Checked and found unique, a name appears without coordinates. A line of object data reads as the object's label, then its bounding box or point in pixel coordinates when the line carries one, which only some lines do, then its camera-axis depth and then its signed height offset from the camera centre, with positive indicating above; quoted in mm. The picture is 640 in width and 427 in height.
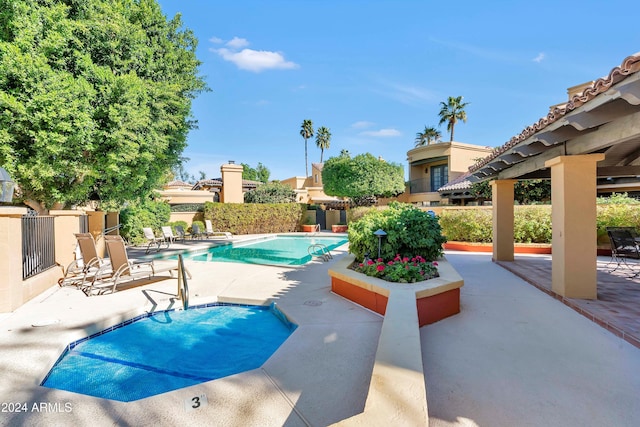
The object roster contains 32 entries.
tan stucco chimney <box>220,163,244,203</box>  26984 +2591
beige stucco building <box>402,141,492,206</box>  29641 +4796
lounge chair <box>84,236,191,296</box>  6754 -1391
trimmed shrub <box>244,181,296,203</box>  28734 +1767
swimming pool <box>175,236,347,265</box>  12586 -1904
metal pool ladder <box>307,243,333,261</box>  11654 -1652
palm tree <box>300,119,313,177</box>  60625 +16290
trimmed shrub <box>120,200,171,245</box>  16641 -349
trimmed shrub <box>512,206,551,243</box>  12609 -486
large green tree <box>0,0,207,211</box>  8008 +3319
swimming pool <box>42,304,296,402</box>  3639 -1968
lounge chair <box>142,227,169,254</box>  14555 -1122
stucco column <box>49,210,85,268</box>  8305 -575
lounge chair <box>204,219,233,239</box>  19645 -1211
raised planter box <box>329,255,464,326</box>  4898 -1339
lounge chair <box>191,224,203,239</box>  19484 -1169
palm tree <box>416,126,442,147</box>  50088 +12557
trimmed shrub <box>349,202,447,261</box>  6980 -539
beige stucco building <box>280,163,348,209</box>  33831 +2774
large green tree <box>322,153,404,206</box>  27109 +3100
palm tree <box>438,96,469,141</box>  42625 +13872
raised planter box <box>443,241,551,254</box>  12062 -1408
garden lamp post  6744 -452
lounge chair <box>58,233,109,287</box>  7738 -1231
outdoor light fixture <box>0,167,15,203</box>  5555 +482
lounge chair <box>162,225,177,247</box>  16062 -1003
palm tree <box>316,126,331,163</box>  62656 +14954
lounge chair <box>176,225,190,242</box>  18439 -1142
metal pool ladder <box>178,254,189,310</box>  6062 -1518
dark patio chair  7534 -721
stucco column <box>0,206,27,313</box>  5203 -751
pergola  3842 +1172
